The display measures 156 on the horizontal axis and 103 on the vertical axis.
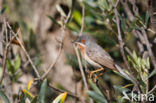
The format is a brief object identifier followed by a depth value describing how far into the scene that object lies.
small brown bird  7.52
